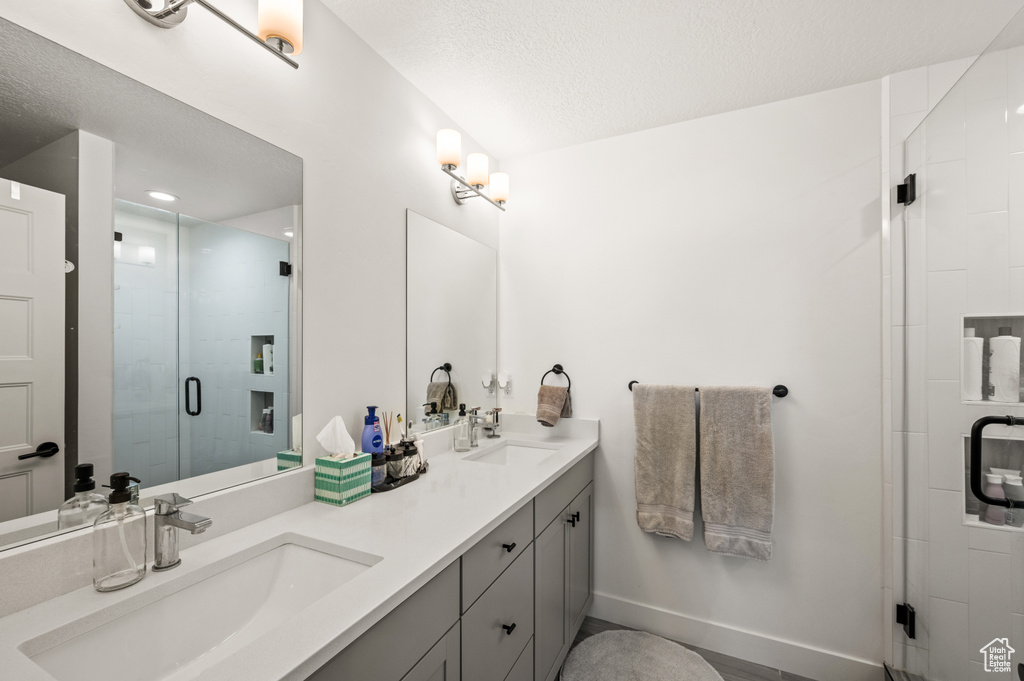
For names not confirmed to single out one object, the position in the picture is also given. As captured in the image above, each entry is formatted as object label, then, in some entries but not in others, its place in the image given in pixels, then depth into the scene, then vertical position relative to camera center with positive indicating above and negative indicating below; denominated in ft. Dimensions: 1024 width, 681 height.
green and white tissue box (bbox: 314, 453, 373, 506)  4.11 -1.35
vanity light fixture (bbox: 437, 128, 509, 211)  5.74 +2.41
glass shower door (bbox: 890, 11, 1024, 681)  3.44 -0.36
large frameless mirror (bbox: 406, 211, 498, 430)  5.89 +0.24
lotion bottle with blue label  4.65 -1.03
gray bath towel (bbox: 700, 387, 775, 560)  5.85 -1.81
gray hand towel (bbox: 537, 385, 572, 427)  7.00 -1.08
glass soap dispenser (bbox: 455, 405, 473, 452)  6.32 -1.43
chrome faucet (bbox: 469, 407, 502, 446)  6.72 -1.42
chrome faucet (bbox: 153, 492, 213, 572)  2.88 -1.28
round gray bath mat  5.72 -4.43
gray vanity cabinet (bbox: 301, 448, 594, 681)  2.70 -2.30
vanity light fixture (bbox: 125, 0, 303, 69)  3.06 +2.36
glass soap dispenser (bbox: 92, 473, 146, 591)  2.67 -1.30
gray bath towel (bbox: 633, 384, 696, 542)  6.22 -1.73
